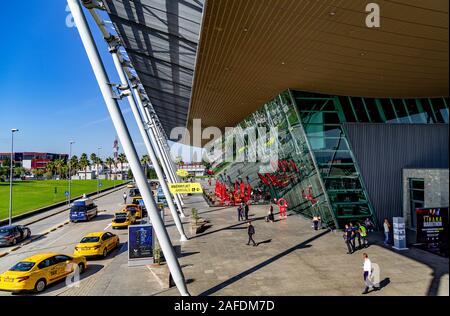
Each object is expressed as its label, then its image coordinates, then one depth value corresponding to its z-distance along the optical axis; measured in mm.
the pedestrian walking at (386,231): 16936
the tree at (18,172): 116112
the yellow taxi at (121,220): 24375
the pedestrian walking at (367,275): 10562
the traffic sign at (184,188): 18391
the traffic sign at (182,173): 37875
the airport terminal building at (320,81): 11156
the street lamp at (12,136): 25166
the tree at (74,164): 118925
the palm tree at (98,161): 131162
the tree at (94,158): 134762
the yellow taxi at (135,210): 27991
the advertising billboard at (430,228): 15359
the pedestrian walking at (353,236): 15625
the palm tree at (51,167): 118750
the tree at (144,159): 122794
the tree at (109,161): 132375
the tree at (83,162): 122612
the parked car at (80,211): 28359
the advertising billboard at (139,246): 14320
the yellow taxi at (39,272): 11836
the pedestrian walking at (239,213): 25562
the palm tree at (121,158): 132300
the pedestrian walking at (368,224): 19212
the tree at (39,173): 130125
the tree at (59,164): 116812
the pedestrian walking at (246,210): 24967
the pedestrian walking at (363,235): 16375
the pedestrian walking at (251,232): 17188
